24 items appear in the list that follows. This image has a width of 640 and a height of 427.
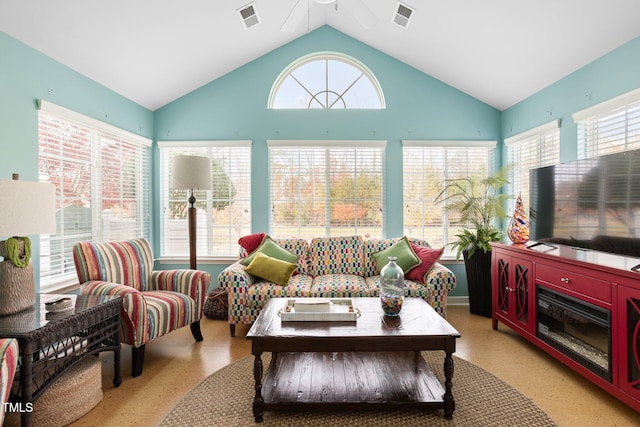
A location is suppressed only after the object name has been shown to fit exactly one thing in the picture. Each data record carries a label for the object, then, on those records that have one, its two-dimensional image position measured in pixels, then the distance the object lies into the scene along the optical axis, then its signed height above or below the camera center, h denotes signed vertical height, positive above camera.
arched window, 4.23 +1.59
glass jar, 2.17 -0.53
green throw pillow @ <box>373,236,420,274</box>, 3.37 -0.48
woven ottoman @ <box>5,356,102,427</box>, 1.78 -1.04
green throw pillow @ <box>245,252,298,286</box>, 3.23 -0.57
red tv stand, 1.87 -0.68
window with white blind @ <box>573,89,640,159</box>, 2.50 +0.67
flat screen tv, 2.08 +0.05
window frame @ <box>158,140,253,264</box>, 4.21 +0.00
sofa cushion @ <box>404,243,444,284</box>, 3.29 -0.55
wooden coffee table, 1.87 -1.06
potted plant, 3.64 -0.31
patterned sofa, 3.11 -0.71
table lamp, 1.67 -0.09
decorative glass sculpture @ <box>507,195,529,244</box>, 3.02 -0.15
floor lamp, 3.34 +0.39
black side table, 1.61 -0.69
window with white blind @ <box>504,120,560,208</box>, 3.33 +0.63
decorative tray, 2.14 -0.67
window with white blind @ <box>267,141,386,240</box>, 4.19 +0.29
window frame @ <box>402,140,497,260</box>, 4.16 +0.37
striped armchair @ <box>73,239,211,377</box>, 2.36 -0.63
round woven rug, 1.86 -1.18
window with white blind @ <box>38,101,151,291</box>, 2.76 +0.30
